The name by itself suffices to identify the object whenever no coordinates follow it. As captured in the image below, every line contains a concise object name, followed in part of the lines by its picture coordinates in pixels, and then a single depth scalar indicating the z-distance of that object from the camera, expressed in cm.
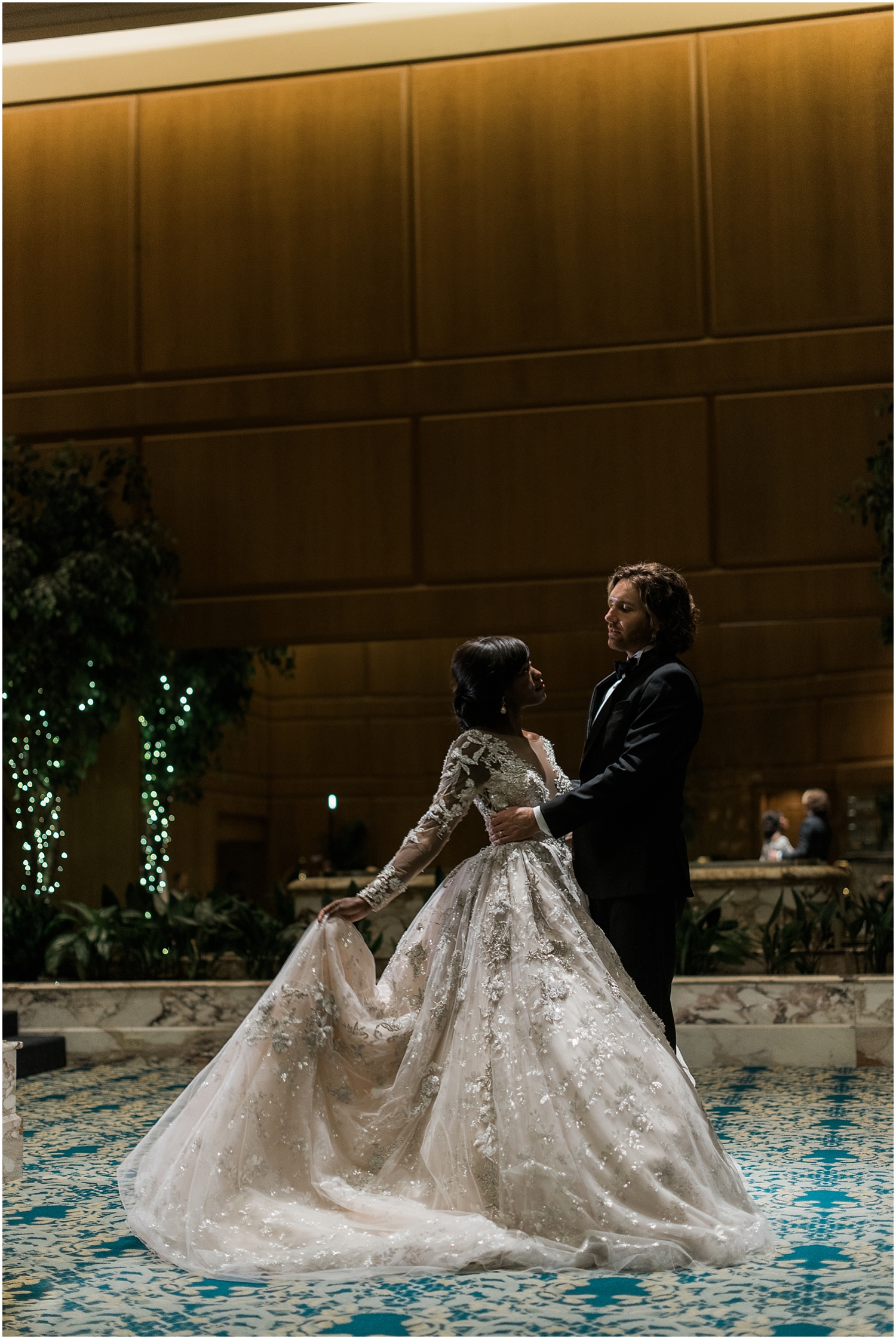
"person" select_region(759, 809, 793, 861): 855
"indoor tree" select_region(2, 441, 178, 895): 724
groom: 310
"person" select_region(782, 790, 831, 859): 841
